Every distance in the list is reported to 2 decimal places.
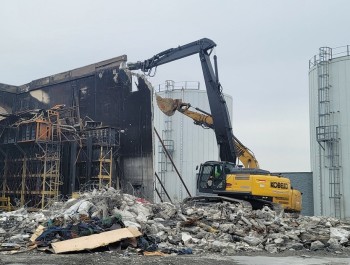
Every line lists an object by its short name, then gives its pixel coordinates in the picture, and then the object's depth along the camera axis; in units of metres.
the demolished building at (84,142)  23.12
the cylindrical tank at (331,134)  22.94
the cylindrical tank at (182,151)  28.64
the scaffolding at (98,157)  22.62
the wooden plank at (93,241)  10.14
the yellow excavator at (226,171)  16.52
